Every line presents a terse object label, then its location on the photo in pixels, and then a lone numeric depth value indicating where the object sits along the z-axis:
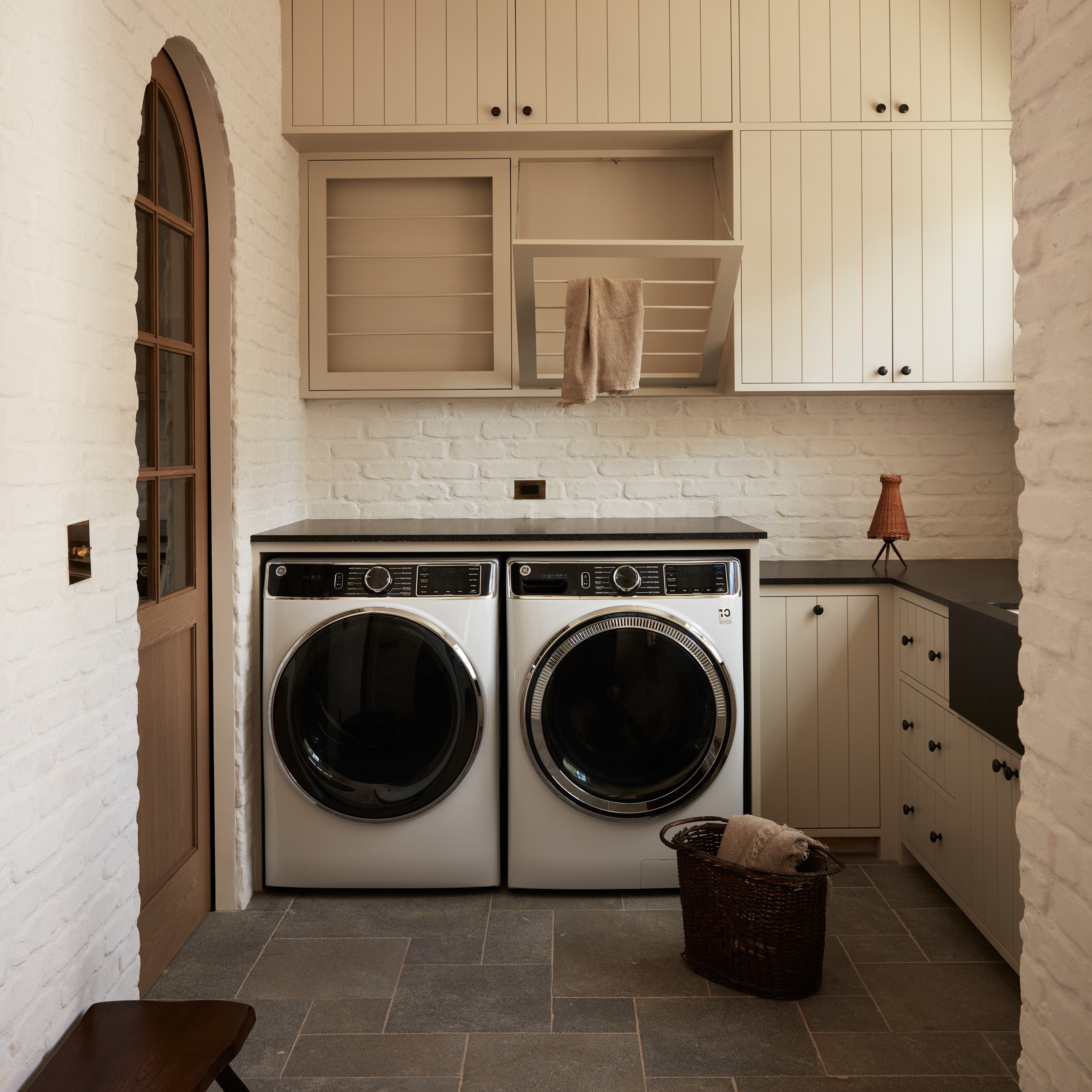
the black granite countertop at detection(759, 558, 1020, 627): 2.38
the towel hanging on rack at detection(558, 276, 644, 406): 2.76
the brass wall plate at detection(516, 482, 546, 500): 3.25
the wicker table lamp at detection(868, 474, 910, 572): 2.99
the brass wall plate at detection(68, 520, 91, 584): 1.59
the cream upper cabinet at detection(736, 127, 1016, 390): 2.90
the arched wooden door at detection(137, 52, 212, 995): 2.13
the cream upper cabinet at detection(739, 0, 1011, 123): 2.87
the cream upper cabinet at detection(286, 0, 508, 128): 2.89
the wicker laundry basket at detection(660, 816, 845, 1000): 2.07
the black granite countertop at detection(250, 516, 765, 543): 2.60
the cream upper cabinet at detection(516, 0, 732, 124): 2.88
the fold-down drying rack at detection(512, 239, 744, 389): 2.92
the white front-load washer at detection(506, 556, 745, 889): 2.56
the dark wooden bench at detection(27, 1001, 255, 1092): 1.35
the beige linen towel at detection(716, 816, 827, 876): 2.12
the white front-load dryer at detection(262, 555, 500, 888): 2.56
